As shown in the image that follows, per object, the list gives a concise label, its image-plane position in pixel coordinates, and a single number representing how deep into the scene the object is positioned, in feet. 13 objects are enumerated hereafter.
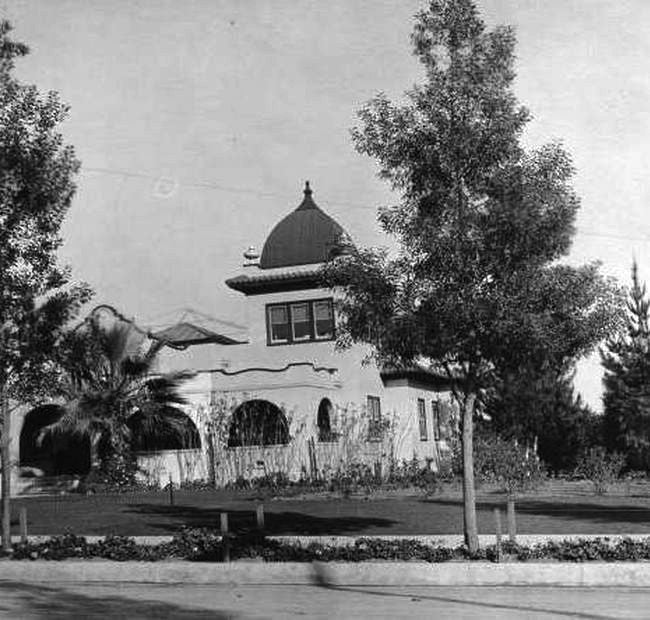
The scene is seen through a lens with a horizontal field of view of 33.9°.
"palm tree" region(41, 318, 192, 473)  97.60
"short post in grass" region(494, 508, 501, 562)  41.05
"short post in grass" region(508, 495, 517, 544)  44.34
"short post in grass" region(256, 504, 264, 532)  50.16
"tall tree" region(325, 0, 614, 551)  43.62
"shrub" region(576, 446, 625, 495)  87.17
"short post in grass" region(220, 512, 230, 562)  43.52
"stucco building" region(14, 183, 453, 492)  104.42
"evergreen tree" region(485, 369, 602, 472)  135.03
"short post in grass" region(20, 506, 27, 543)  49.65
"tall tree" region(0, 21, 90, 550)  48.57
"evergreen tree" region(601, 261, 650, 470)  134.41
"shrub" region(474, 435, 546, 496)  95.43
